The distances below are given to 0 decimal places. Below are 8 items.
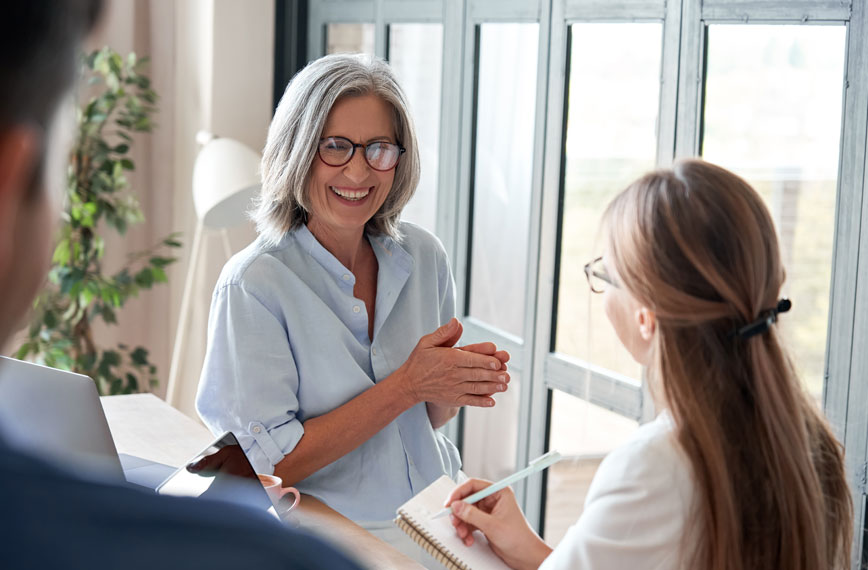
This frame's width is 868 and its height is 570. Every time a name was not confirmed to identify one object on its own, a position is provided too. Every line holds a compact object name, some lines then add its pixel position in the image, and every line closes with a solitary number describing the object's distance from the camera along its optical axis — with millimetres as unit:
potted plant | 3547
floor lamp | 3203
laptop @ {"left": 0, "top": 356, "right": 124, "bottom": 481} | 1273
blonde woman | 1024
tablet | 1113
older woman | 1692
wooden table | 1498
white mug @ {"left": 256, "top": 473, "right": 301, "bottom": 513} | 1423
